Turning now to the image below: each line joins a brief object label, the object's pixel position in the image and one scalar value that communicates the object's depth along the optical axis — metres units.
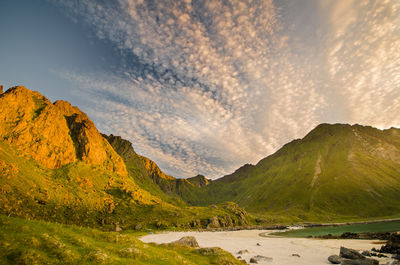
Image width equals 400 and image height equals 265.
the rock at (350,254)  36.16
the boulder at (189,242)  40.93
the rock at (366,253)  42.29
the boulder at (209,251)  30.03
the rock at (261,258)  39.50
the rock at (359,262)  32.56
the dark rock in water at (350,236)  79.51
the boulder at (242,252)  47.34
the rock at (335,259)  36.61
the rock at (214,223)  162.69
